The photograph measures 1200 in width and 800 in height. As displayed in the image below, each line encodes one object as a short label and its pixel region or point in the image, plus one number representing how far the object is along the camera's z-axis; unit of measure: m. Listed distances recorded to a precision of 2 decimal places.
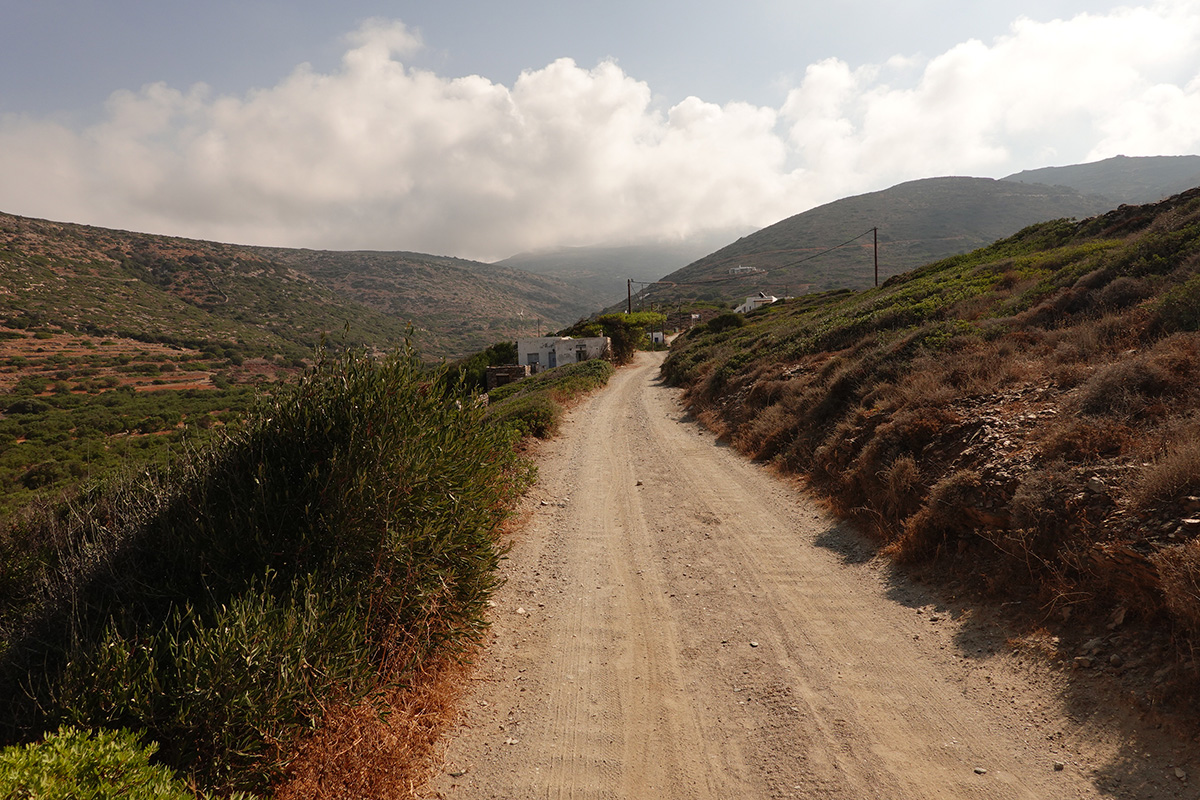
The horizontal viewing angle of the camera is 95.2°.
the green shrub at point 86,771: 2.43
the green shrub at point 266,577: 3.30
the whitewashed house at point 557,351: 49.78
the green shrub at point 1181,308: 8.44
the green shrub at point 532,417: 15.60
